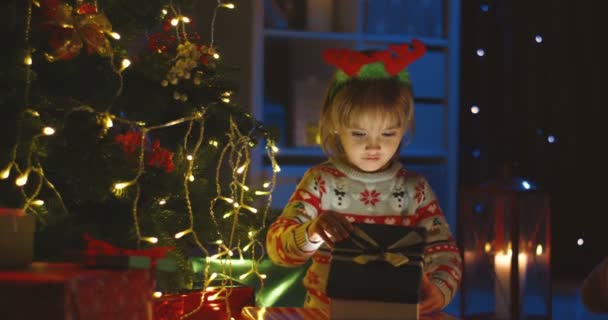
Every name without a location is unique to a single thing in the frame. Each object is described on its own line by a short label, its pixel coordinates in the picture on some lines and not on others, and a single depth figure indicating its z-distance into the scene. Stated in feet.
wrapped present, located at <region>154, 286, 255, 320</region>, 10.43
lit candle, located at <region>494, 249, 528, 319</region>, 12.51
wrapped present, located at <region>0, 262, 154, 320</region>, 8.29
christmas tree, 9.92
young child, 9.67
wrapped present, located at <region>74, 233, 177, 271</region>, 8.80
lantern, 12.49
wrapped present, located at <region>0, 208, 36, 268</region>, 8.80
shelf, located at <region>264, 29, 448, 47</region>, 16.42
